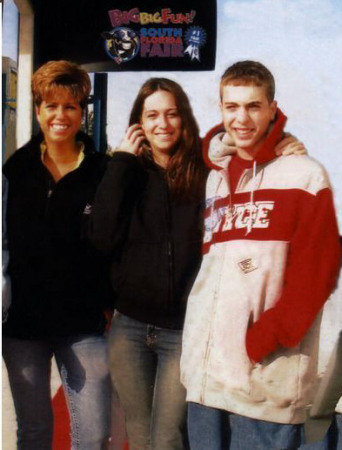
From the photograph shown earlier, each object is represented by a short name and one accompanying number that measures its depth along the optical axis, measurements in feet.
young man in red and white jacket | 6.19
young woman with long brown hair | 6.98
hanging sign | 7.68
